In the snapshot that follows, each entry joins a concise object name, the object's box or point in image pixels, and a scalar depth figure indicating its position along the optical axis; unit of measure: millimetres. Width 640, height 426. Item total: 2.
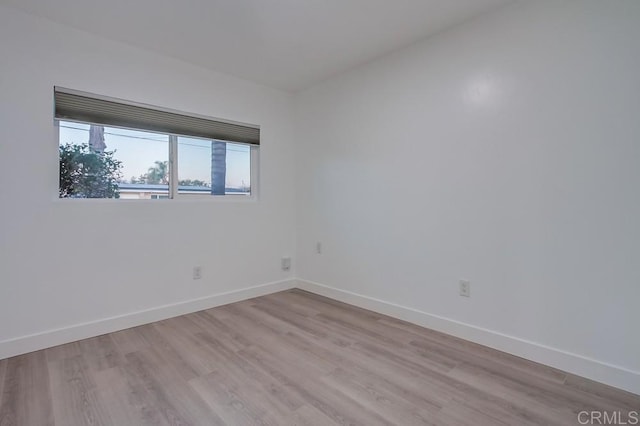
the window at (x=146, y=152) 2492
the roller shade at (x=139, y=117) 2414
